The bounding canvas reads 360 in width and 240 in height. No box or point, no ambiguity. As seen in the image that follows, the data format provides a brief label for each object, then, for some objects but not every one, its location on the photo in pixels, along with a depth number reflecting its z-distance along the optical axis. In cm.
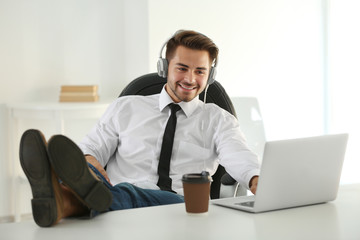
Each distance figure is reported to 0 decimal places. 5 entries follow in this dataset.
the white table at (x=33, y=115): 332
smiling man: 213
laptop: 134
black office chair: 235
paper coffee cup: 133
